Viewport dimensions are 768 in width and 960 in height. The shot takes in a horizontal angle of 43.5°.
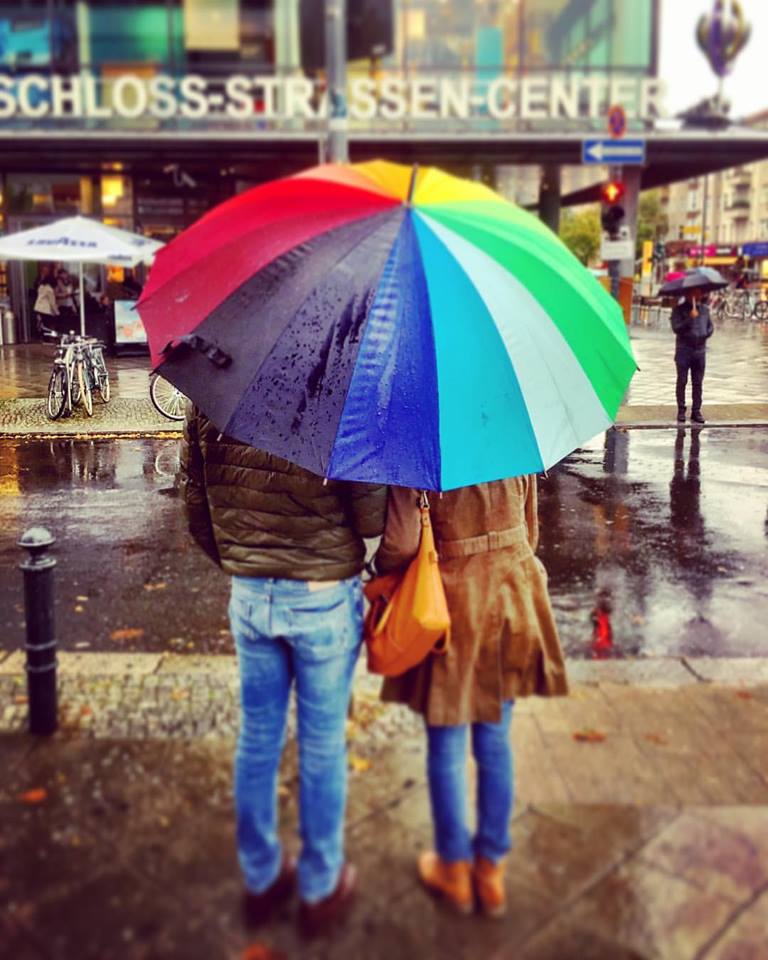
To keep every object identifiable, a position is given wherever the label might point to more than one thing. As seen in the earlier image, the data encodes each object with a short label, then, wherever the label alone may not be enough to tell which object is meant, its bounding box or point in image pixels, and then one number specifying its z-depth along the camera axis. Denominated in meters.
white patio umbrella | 14.86
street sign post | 18.00
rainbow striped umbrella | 2.60
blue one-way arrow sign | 16.67
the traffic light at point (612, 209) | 19.30
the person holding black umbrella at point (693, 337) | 13.30
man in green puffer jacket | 2.80
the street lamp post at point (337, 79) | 6.36
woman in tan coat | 2.95
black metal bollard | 4.12
